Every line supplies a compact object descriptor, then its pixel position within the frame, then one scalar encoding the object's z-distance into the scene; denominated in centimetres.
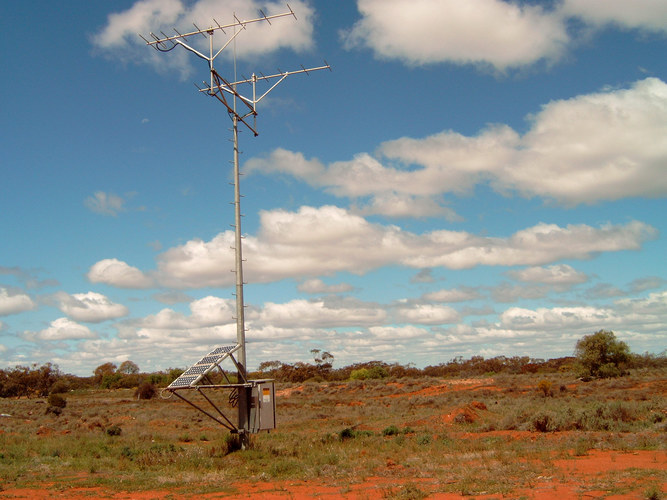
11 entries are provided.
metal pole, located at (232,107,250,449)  1639
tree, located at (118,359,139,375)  13088
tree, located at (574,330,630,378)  4453
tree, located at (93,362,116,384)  12525
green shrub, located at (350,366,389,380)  7512
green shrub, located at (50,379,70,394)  7294
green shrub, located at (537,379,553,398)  3421
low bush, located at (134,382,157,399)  5631
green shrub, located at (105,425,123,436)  2558
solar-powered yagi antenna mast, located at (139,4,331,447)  1539
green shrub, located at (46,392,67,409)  4291
